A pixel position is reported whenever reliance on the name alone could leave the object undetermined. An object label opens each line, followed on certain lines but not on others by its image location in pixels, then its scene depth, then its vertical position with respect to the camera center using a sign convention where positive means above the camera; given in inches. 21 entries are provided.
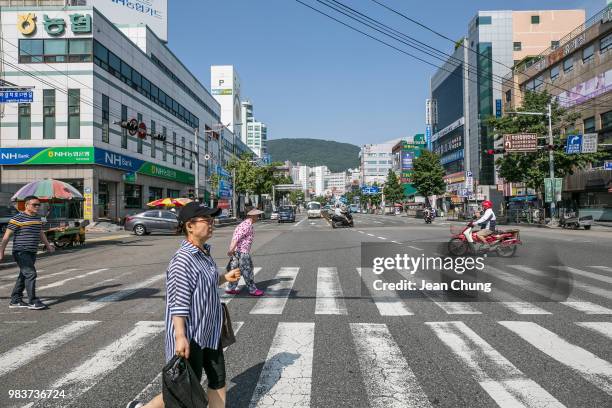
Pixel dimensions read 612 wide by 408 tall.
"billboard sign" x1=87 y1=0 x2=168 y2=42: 1941.4 +863.4
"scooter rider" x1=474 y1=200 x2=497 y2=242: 507.8 -24.0
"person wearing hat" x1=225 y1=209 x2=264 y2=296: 321.1 -35.0
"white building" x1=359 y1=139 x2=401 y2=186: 6993.1 +637.0
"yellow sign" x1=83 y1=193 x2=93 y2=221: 1327.5 -12.8
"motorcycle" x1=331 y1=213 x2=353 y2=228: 1285.7 -55.7
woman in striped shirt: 112.6 -27.1
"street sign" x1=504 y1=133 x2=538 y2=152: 1192.8 +157.9
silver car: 1050.1 -48.1
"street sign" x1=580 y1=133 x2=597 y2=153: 1125.7 +147.2
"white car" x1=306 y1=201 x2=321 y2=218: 2479.1 -45.6
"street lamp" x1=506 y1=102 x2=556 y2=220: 1210.0 +133.9
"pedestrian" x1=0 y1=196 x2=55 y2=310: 283.0 -28.1
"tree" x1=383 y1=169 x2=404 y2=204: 3725.4 +96.6
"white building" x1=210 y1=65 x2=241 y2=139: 4387.3 +1131.1
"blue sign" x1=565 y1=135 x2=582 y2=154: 1154.0 +148.8
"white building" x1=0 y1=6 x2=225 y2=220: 1331.2 +295.8
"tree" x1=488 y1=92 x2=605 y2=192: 1322.6 +141.1
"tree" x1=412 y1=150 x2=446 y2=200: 2497.5 +152.7
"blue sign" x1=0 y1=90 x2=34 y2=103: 630.5 +150.8
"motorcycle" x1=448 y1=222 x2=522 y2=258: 506.9 -47.9
